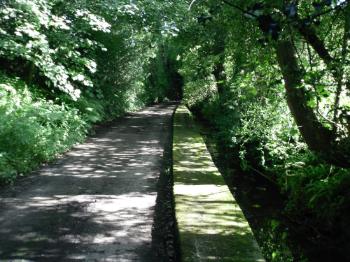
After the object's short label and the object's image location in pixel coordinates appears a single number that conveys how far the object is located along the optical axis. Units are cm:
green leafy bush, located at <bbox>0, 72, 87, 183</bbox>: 839
